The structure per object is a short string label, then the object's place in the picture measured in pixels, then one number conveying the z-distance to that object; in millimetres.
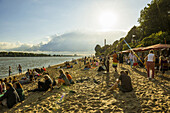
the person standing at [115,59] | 10015
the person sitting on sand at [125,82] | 5211
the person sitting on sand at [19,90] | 5309
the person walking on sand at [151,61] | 6434
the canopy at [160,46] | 8699
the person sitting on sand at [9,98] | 4730
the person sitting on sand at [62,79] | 7090
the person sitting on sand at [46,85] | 6462
